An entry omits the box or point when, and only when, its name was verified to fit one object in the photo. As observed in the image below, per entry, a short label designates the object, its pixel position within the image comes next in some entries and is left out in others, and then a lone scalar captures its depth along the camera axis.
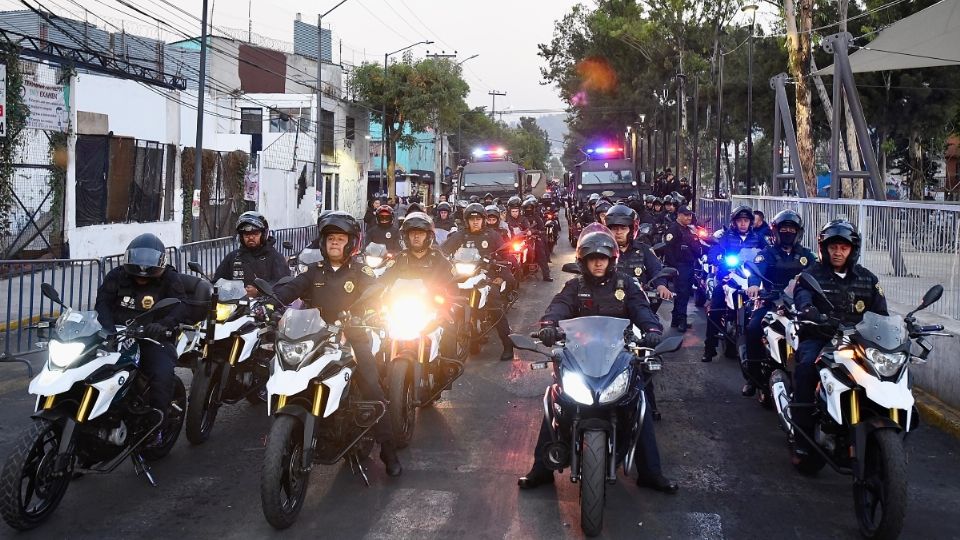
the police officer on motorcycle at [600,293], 6.19
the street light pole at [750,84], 30.33
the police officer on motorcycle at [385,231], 14.20
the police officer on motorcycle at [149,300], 5.99
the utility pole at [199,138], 21.20
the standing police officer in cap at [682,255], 12.64
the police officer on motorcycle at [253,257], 8.45
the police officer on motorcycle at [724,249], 10.52
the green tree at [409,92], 49.91
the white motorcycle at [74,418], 5.04
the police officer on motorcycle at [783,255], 9.14
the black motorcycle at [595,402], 4.92
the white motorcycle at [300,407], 5.02
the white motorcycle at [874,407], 4.86
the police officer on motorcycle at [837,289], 6.14
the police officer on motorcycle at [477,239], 11.85
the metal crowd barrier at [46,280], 10.63
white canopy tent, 14.33
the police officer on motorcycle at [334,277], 6.75
